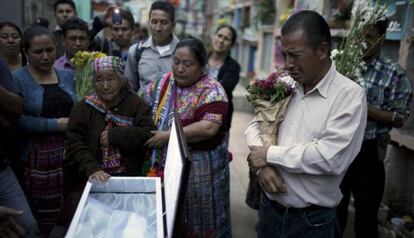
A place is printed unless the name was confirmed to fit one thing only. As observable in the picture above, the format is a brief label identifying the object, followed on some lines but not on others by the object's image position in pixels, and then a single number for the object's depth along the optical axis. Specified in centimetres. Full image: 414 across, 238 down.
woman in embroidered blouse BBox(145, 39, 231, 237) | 247
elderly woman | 225
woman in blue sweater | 255
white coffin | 132
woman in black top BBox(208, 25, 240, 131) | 404
